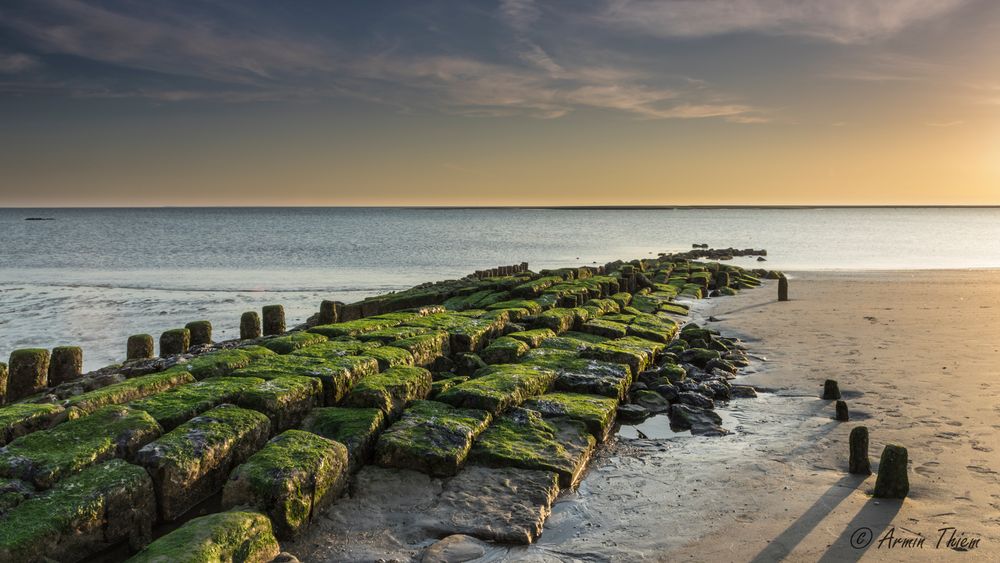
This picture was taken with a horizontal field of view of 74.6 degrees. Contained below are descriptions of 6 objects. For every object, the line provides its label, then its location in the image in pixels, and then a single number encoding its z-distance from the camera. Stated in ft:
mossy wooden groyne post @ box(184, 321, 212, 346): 48.18
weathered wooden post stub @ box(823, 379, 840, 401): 34.65
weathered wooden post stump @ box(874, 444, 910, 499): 22.02
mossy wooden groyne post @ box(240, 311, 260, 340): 51.60
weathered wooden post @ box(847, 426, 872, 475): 24.30
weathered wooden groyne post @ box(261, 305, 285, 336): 52.80
